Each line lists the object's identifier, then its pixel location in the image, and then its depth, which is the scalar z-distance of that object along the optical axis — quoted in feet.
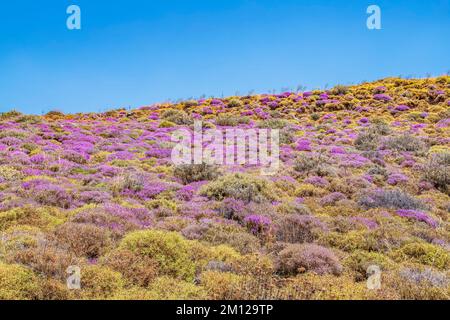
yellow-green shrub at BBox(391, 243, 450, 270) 29.05
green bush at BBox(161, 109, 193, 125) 109.52
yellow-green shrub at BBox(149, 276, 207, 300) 21.25
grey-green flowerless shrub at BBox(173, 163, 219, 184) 53.06
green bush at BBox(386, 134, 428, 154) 74.56
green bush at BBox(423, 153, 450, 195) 53.36
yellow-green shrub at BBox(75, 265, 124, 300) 21.28
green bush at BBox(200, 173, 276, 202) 43.75
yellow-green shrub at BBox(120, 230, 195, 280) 25.39
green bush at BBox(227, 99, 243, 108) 136.95
